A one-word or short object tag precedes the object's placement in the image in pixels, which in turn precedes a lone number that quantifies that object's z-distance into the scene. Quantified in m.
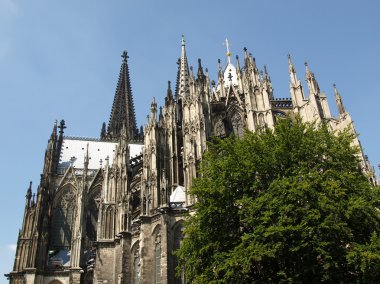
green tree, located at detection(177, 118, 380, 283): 15.26
